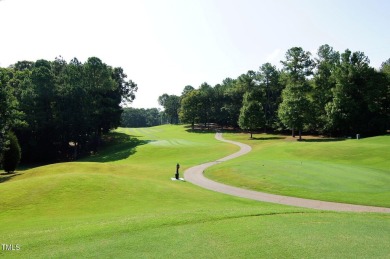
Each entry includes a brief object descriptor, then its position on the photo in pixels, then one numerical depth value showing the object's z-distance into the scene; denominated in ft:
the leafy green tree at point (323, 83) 251.80
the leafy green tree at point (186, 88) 498.85
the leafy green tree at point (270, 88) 323.16
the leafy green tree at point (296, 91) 235.81
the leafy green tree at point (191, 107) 371.35
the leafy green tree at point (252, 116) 267.59
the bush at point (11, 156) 143.33
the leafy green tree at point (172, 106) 516.73
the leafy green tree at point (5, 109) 123.65
